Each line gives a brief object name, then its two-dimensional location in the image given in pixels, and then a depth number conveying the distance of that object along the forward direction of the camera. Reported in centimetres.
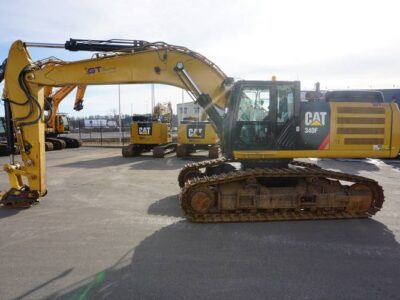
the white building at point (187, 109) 6757
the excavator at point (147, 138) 1802
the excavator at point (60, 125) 2264
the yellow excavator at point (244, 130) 647
